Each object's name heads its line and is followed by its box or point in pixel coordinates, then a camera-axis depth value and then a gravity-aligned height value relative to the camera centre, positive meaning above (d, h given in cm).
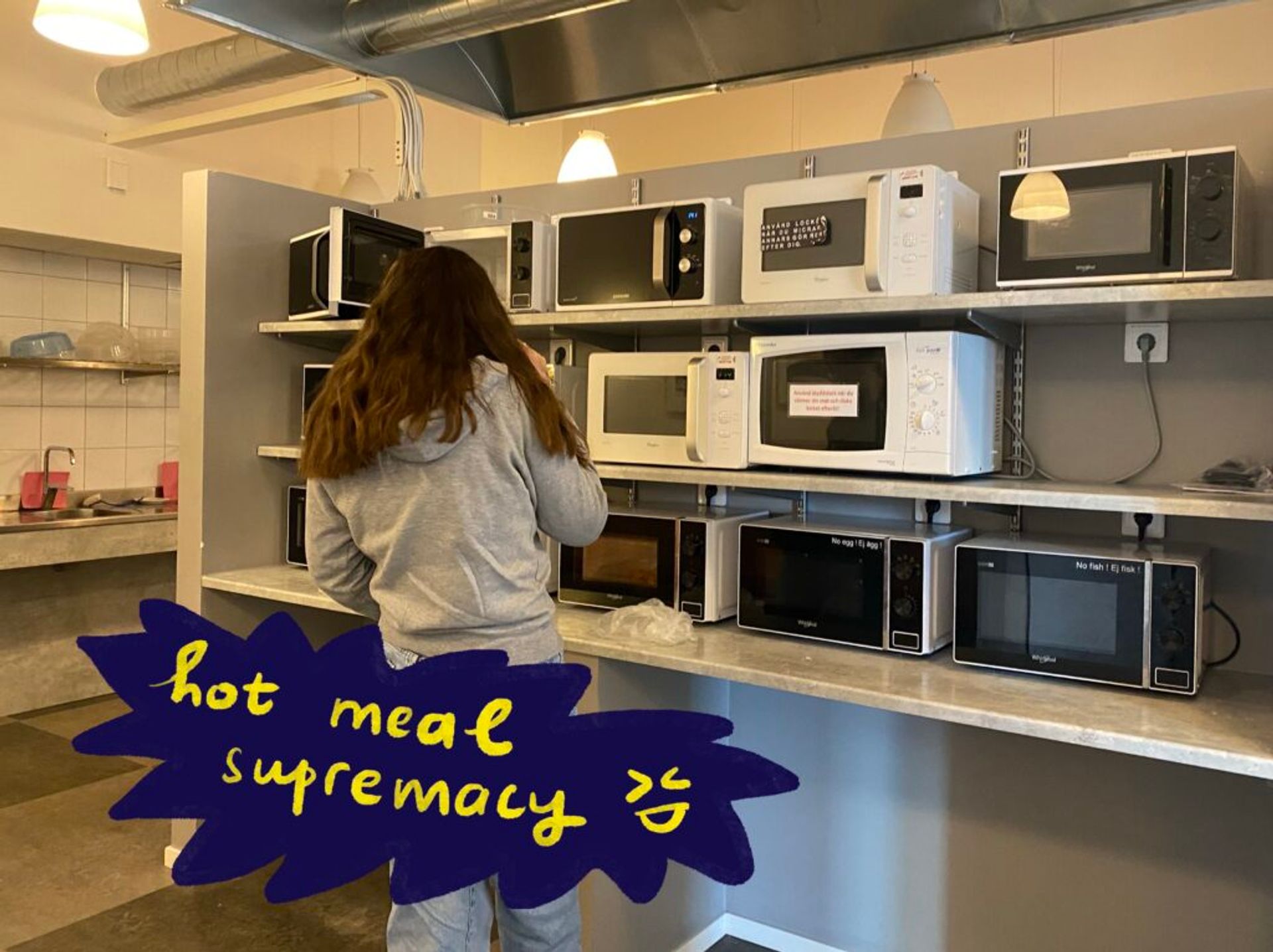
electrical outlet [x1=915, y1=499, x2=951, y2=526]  242 -10
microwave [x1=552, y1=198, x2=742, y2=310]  235 +49
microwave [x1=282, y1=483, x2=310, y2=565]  311 -18
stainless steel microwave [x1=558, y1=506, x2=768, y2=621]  238 -22
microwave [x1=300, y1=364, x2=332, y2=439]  309 +25
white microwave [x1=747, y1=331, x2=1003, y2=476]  204 +14
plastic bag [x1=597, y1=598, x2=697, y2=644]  225 -34
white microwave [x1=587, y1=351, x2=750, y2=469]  232 +14
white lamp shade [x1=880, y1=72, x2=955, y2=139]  392 +136
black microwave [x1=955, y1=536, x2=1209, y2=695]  185 -25
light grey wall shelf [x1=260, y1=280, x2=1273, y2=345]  180 +32
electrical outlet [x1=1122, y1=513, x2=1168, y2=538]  218 -11
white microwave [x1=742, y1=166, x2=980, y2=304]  204 +47
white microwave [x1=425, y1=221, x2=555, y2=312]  262 +50
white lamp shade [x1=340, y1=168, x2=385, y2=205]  507 +134
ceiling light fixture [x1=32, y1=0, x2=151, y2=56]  282 +120
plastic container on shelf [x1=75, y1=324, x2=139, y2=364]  455 +51
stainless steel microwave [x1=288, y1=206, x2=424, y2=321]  281 +56
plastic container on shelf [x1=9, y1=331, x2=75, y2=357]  428 +47
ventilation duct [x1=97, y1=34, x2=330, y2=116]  398 +154
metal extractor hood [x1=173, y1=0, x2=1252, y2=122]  287 +128
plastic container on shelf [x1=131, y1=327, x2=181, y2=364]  474 +52
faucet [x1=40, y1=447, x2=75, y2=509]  453 -16
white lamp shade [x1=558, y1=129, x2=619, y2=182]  448 +131
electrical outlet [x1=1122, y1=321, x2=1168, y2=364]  217 +27
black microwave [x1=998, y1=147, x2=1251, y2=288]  180 +45
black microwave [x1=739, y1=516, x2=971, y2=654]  212 -23
